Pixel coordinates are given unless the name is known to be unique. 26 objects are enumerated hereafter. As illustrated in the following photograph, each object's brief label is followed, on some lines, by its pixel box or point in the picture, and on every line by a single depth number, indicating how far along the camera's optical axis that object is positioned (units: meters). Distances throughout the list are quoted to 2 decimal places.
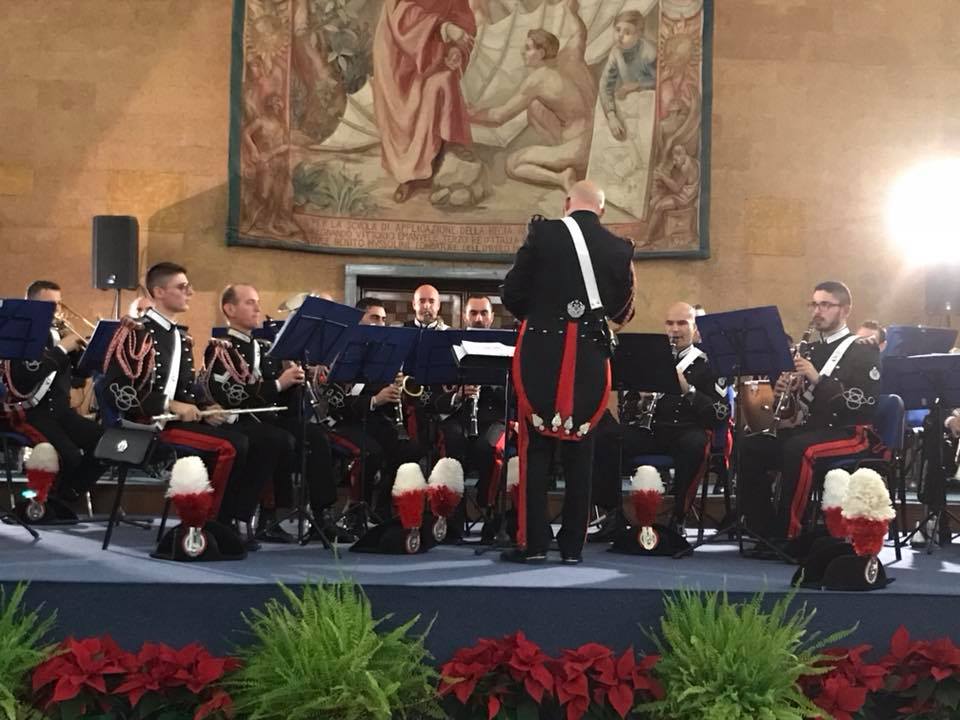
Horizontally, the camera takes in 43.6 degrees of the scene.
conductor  5.13
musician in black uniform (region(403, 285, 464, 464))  7.03
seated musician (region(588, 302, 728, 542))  6.51
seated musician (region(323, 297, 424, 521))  6.76
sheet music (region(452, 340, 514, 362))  5.38
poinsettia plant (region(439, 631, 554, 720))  3.83
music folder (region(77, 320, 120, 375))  5.69
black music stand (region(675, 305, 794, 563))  5.45
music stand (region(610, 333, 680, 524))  5.60
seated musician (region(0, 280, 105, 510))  6.79
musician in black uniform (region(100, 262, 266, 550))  5.41
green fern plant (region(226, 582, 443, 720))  3.59
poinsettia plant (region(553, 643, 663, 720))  3.82
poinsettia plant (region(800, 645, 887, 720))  3.90
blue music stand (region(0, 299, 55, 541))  5.70
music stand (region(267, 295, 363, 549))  5.31
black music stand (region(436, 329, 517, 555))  5.41
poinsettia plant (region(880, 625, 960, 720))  3.98
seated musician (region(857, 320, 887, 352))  5.98
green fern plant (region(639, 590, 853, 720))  3.72
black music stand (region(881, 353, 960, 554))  6.15
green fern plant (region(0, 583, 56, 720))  3.62
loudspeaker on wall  10.17
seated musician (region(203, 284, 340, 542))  5.88
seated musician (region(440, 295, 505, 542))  6.82
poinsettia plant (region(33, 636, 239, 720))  3.72
